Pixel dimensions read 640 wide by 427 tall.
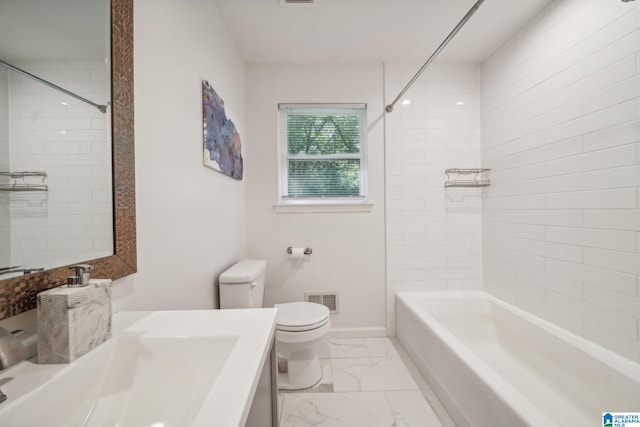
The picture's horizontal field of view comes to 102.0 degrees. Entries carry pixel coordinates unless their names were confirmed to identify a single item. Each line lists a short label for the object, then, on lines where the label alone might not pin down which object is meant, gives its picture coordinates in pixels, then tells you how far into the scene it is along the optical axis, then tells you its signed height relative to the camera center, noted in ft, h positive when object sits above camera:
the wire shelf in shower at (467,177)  7.33 +1.00
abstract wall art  4.68 +1.59
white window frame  7.54 +1.37
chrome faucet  1.62 -0.87
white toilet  4.99 -2.26
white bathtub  3.65 -2.77
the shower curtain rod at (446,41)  3.76 +3.02
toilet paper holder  7.38 -1.09
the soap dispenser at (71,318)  1.78 -0.75
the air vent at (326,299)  7.51 -2.50
